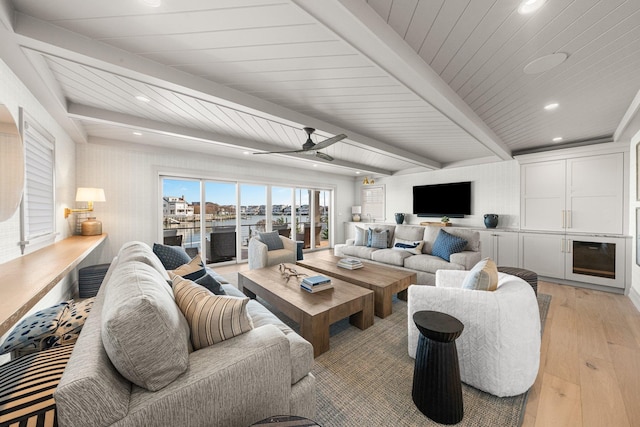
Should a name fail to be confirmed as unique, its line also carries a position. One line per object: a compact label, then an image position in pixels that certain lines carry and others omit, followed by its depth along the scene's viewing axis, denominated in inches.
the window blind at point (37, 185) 80.5
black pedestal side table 57.6
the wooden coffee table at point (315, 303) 82.7
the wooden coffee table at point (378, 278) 110.7
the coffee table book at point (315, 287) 100.8
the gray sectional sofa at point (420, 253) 146.4
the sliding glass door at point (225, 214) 187.9
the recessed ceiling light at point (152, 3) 50.4
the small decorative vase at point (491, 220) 191.3
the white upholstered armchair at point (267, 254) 156.9
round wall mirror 61.6
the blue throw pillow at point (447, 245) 154.1
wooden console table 40.5
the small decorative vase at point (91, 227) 137.5
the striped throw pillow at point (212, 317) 49.2
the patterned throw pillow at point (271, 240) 176.2
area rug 58.5
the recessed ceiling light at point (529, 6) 51.9
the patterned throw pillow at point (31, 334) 47.8
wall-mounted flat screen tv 215.8
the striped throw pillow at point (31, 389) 28.9
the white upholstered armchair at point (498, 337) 63.1
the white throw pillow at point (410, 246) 173.2
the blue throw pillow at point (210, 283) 74.0
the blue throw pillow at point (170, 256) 111.2
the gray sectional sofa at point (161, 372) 31.7
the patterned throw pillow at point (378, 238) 191.6
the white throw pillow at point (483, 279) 70.2
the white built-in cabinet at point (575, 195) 148.0
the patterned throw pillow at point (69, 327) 50.5
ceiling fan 113.5
